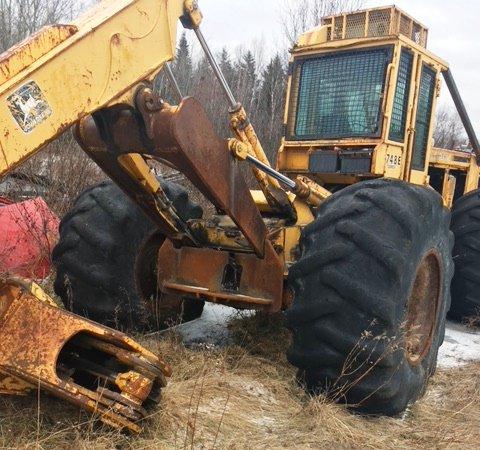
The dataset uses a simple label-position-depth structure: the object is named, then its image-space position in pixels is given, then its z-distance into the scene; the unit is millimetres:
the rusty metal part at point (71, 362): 2594
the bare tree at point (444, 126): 34862
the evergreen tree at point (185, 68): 24328
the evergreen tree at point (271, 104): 18672
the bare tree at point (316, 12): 19500
